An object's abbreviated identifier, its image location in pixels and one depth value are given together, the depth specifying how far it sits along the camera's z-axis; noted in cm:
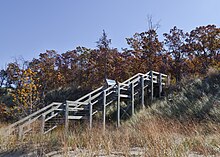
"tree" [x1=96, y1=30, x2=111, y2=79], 2478
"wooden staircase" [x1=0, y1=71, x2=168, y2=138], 990
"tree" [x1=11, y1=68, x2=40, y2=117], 1753
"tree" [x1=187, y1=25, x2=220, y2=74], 2328
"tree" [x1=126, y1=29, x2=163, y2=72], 2222
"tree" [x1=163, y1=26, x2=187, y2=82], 2227
